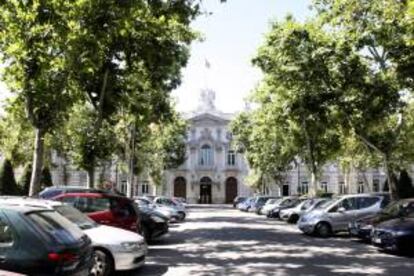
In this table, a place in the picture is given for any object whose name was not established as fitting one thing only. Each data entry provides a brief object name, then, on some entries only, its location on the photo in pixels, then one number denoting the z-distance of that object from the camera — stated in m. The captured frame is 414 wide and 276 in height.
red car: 16.14
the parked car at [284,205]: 41.15
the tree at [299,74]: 29.76
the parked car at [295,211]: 34.97
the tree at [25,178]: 46.66
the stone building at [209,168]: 93.81
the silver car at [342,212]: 25.19
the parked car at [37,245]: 7.98
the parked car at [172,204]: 38.83
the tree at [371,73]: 26.34
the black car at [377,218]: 20.75
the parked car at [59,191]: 17.25
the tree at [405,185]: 40.96
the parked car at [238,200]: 72.51
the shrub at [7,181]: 42.06
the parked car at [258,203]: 53.97
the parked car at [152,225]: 21.36
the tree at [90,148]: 30.36
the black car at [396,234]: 17.72
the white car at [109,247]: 12.45
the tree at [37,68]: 19.78
